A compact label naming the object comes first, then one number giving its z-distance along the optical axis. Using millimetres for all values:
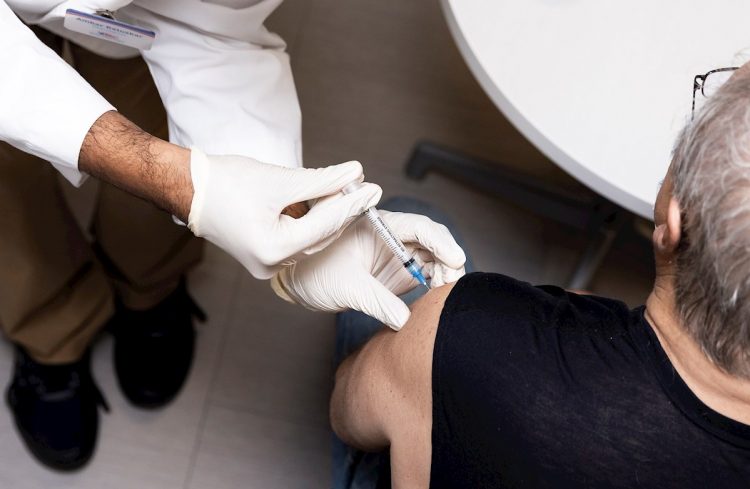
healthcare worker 979
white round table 1147
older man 722
